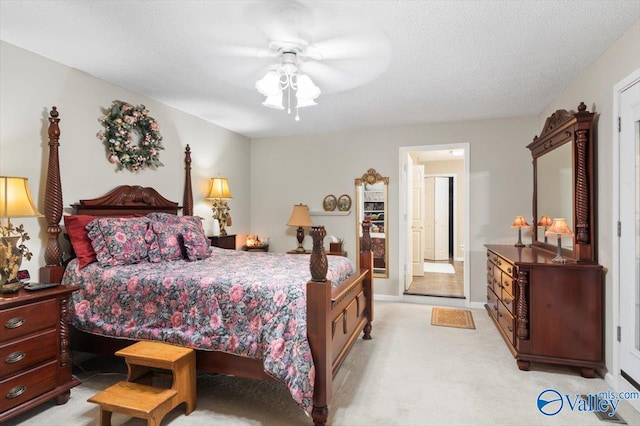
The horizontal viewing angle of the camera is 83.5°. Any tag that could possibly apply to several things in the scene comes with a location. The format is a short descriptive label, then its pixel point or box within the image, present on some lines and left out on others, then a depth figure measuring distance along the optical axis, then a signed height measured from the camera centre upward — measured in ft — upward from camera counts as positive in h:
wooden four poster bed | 6.88 -2.00
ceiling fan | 7.25 +4.01
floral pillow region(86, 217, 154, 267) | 9.07 -0.71
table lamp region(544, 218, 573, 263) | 9.51 -0.49
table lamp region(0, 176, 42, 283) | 7.29 +0.04
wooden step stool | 6.64 -3.51
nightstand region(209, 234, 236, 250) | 14.98 -1.18
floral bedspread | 6.85 -2.03
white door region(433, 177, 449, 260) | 28.76 -0.41
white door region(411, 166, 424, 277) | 21.85 -0.40
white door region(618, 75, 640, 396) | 7.67 -0.43
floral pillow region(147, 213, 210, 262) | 10.06 -0.75
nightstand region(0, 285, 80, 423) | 6.85 -2.78
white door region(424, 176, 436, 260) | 28.91 +0.08
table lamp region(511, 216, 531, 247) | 13.42 -0.42
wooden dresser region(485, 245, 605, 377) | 8.99 -2.57
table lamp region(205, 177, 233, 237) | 15.05 +0.62
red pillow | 9.07 -0.66
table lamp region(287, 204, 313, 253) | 17.15 -0.29
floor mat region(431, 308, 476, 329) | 13.24 -4.05
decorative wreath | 10.91 +2.49
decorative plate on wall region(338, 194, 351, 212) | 17.60 +0.54
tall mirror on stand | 17.06 +0.10
